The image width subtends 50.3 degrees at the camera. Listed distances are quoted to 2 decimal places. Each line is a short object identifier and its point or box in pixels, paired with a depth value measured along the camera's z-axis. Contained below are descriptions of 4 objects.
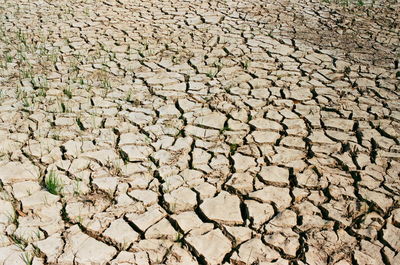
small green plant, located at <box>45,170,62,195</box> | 2.14
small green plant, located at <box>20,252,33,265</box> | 1.76
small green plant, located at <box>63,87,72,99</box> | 3.03
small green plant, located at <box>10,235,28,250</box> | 1.83
